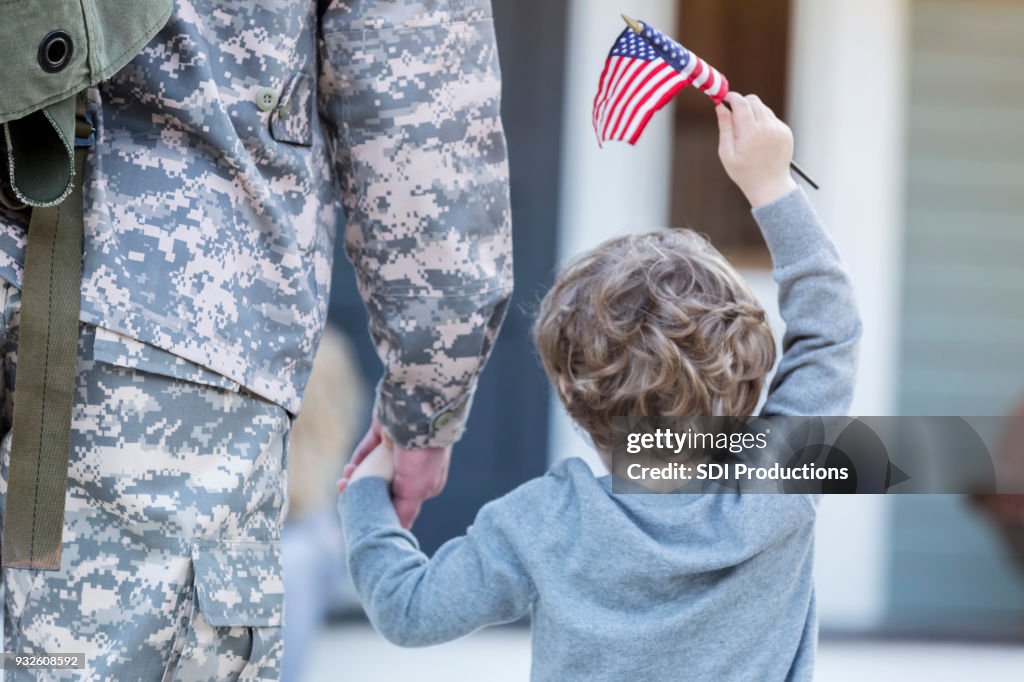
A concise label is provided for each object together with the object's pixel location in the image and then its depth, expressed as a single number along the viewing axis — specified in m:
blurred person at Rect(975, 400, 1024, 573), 7.43
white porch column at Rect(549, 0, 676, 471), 8.10
